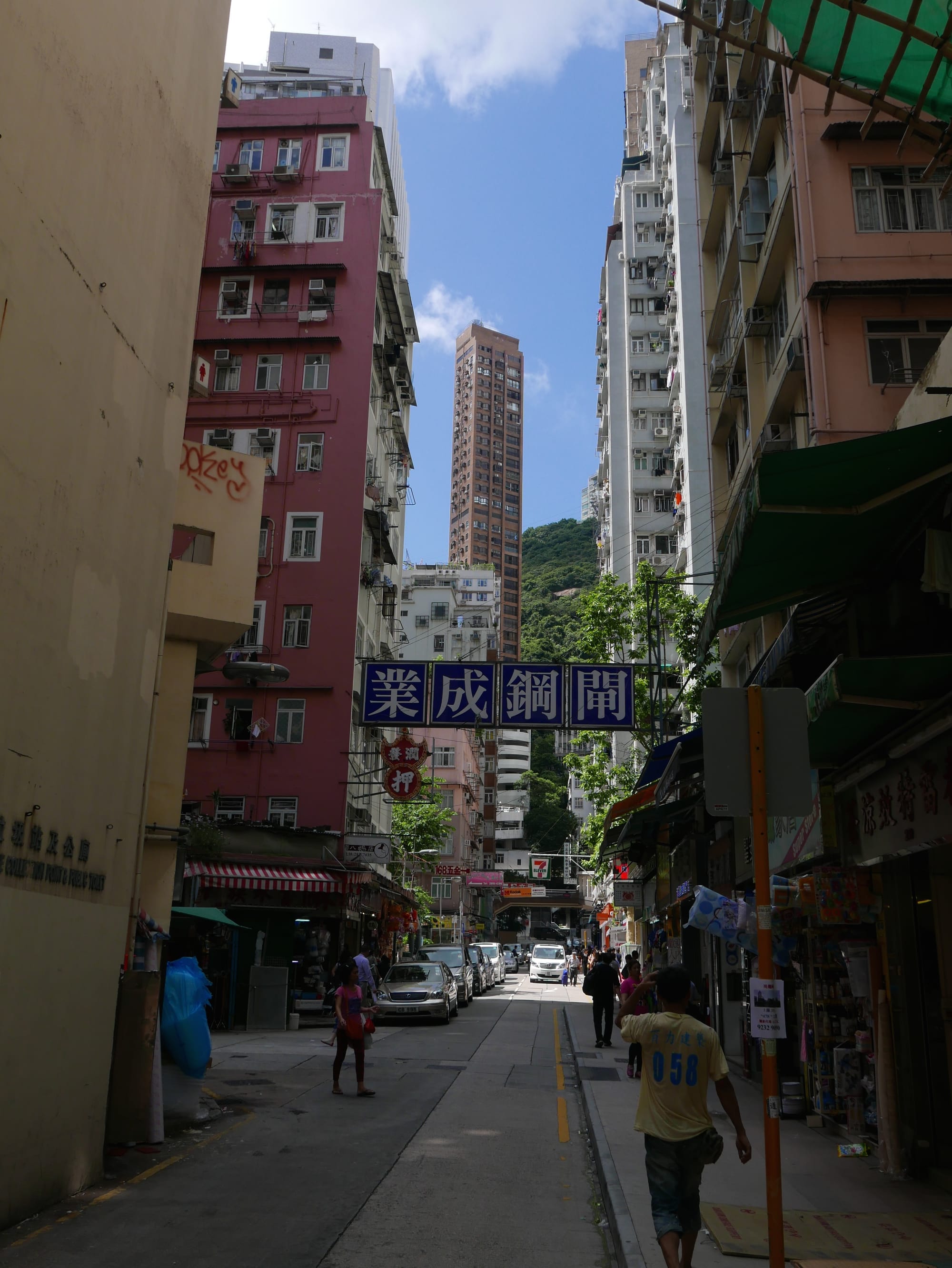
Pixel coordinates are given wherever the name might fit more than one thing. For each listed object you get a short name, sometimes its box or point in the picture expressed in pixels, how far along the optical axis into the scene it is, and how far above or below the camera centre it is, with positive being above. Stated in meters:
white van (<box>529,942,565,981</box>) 53.50 -0.29
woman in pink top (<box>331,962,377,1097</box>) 12.54 -0.71
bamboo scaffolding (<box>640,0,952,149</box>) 7.55 +6.26
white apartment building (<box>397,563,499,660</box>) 86.25 +26.50
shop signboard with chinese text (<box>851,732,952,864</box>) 7.38 +1.22
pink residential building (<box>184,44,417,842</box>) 32.31 +16.86
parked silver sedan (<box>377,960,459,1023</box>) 24.89 -0.83
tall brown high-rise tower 165.25 +78.34
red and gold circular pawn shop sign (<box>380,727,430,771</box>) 27.77 +5.05
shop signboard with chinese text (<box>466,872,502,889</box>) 69.00 +4.90
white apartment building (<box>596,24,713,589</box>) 45.06 +33.06
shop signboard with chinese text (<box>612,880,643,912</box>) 36.31 +2.26
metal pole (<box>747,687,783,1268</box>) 4.66 +0.03
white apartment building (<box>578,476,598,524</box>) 132.38 +62.19
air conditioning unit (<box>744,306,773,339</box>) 17.53 +10.15
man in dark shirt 19.59 -0.48
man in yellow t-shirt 5.23 -0.70
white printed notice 4.85 -0.19
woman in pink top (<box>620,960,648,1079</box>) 14.81 -0.56
